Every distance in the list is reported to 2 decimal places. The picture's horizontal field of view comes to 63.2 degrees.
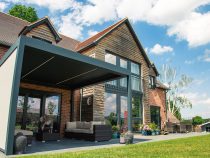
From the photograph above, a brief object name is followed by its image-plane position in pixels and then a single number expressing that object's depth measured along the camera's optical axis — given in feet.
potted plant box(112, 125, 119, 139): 31.74
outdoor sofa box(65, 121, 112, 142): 25.62
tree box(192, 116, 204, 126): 102.05
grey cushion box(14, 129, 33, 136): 20.05
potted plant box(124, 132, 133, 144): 22.22
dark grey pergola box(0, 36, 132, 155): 15.56
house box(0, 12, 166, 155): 17.11
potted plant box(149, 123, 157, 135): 39.46
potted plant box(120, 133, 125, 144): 22.71
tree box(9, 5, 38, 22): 66.01
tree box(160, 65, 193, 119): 95.24
